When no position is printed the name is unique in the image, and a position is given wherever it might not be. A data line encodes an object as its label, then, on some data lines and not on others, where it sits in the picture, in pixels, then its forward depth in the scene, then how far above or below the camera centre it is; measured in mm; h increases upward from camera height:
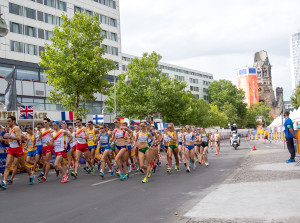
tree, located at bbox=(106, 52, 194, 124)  48688 +4778
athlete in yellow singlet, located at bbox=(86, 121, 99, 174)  14930 -292
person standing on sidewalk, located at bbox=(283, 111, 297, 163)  14320 -466
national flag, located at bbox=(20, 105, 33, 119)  19594 +1129
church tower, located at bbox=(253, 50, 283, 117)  174125 +21217
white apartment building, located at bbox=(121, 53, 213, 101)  103812 +14953
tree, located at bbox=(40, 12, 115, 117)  28203 +5213
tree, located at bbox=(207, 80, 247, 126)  109562 +8642
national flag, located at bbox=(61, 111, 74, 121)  23044 +962
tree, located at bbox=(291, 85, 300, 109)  56406 +3885
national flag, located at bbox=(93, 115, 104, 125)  28625 +942
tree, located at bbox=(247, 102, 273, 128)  127062 +3943
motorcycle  33125 -1290
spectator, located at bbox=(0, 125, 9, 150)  11746 -176
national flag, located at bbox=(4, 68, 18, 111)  18812 +1883
